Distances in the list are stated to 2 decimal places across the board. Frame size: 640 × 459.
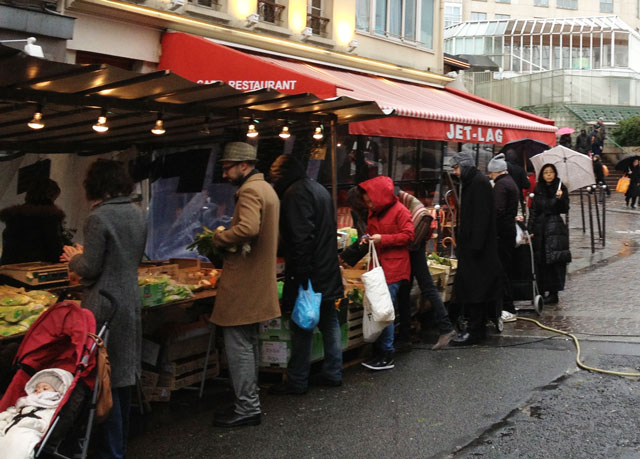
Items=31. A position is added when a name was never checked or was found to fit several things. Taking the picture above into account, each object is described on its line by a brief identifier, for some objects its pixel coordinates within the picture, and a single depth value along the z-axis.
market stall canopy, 5.05
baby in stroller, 4.03
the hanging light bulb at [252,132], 7.15
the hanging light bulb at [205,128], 6.67
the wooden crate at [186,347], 6.43
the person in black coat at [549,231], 10.16
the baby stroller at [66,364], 4.30
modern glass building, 45.56
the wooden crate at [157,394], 6.39
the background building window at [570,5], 64.88
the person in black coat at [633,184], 26.69
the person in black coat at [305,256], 6.35
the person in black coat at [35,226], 7.51
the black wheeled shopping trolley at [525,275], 9.49
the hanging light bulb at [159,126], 6.36
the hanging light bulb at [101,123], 5.82
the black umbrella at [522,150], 14.23
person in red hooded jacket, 7.62
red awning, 9.41
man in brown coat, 5.77
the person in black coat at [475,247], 8.12
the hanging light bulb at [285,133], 7.67
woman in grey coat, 4.81
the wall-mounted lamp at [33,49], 6.22
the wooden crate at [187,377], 6.41
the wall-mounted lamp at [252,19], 11.54
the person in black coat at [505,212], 9.25
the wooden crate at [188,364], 6.43
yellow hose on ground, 7.05
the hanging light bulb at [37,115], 5.39
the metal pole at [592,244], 15.87
